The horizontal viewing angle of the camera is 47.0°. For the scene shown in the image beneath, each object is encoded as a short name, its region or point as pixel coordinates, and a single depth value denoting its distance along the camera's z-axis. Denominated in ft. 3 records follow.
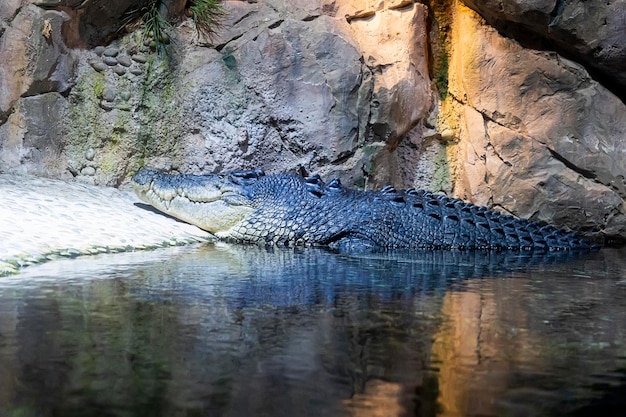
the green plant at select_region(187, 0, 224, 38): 22.63
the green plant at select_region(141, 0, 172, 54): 22.66
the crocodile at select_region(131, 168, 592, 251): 19.10
